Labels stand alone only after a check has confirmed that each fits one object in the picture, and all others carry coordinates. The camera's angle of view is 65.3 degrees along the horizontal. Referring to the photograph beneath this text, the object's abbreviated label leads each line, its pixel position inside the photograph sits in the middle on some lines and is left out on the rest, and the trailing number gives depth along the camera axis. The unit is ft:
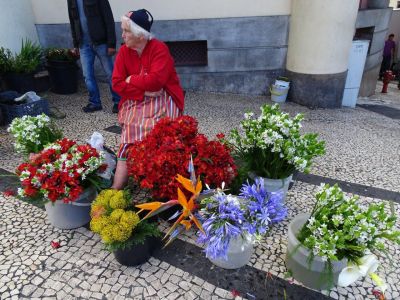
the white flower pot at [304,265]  5.27
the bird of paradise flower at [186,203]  5.38
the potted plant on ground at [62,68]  16.12
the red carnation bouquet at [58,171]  6.03
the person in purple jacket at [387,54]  35.19
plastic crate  12.17
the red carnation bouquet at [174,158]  6.04
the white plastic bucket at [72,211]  6.79
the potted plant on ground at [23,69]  14.57
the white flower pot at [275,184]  7.19
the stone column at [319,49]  15.20
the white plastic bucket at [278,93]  17.20
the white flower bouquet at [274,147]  6.70
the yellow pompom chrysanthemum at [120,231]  5.42
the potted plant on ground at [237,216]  4.91
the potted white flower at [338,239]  4.60
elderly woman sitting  7.72
